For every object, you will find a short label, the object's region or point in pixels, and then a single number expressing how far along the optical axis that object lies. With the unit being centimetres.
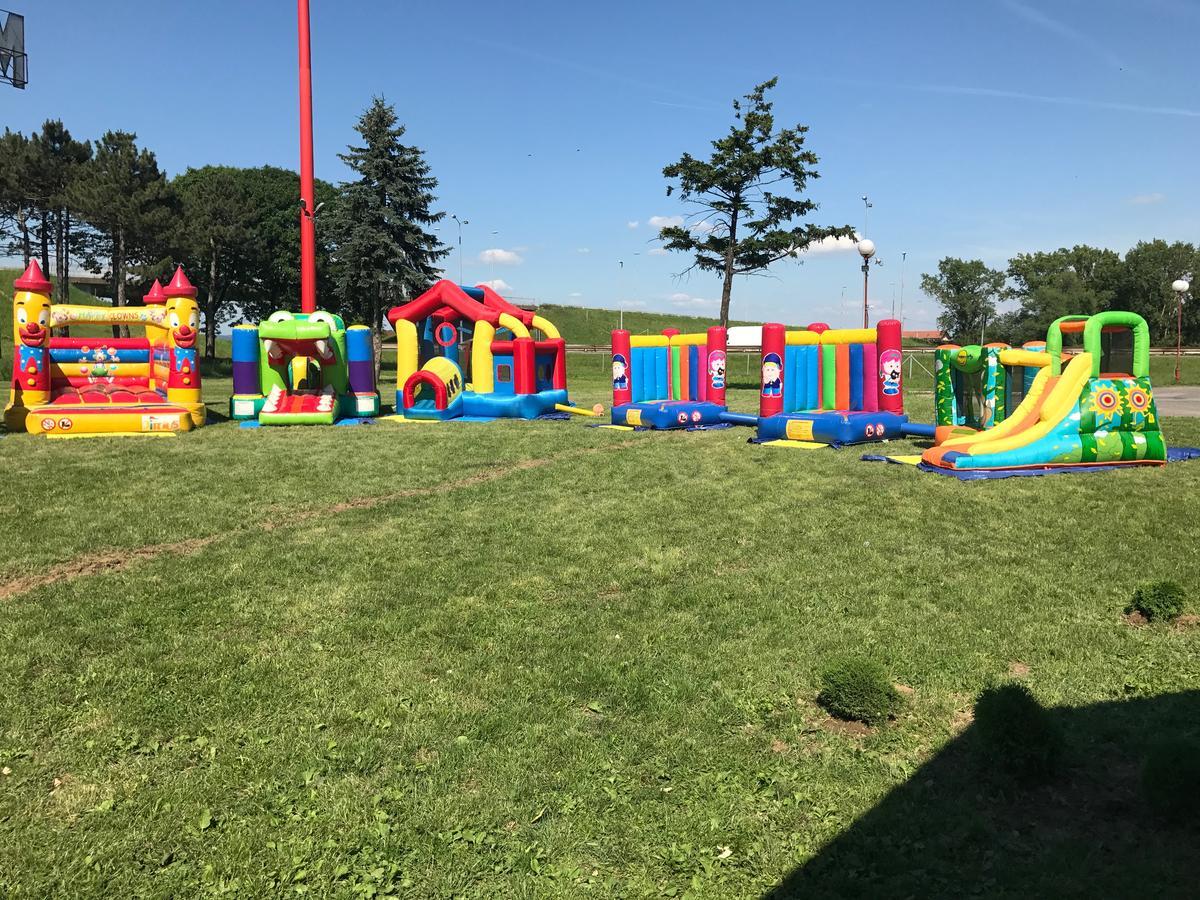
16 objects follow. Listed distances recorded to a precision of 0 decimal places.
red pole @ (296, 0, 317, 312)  1928
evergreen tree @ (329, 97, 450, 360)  2897
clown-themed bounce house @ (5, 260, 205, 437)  1409
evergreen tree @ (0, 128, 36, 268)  3133
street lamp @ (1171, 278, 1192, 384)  2423
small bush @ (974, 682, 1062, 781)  320
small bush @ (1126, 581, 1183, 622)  480
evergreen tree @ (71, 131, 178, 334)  3167
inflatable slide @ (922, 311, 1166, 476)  944
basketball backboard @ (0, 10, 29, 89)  1420
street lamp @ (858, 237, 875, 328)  1767
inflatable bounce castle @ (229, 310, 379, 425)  1597
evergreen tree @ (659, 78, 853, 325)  2692
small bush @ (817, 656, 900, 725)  378
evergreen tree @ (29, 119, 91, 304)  3231
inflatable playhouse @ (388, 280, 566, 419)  1720
